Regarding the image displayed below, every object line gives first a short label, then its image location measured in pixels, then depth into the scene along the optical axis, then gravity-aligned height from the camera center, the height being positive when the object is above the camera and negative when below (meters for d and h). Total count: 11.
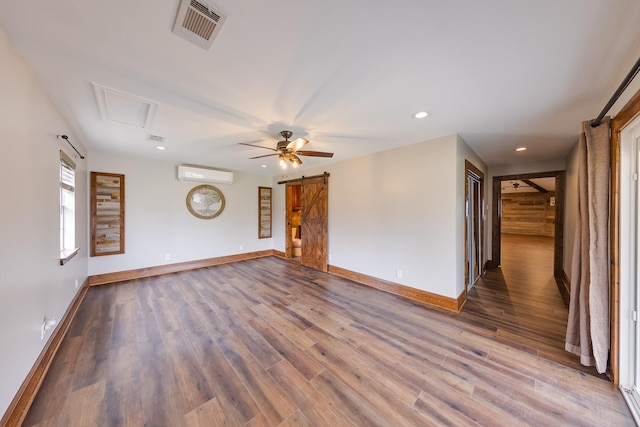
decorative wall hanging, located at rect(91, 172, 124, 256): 3.84 +0.02
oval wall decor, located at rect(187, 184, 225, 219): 4.96 +0.30
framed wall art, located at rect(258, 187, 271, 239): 6.16 +0.05
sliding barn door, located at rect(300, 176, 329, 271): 4.80 -0.18
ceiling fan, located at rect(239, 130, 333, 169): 2.65 +0.84
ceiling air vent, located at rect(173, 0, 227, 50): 1.12 +1.07
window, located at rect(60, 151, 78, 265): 2.54 +0.09
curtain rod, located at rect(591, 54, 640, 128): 1.31 +0.83
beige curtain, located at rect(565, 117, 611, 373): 1.75 -0.25
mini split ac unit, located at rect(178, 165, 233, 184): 4.61 +0.88
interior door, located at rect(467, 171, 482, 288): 3.69 -0.26
